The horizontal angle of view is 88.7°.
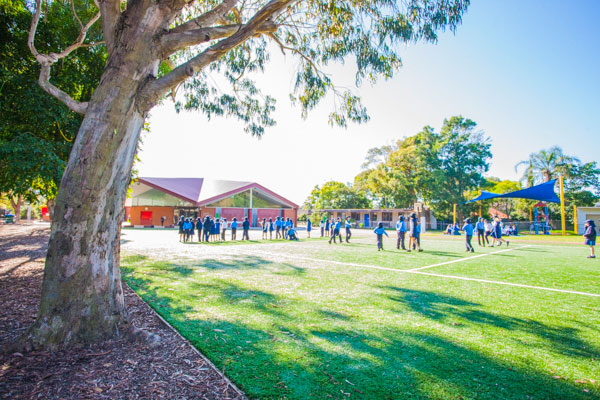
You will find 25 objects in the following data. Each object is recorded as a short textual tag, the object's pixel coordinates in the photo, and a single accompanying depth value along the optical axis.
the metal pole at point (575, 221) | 31.00
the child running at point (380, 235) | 14.28
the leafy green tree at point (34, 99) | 7.32
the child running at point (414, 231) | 13.51
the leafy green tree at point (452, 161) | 43.78
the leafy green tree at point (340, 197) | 54.56
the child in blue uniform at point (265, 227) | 23.11
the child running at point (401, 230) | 14.26
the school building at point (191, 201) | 39.75
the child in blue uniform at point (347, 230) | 19.64
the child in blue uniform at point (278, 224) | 23.25
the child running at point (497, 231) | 17.67
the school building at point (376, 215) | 43.69
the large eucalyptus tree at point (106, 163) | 3.31
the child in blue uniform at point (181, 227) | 18.77
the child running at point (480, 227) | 17.28
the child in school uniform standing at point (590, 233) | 12.25
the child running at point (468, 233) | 14.23
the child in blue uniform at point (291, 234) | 21.49
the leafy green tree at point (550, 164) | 38.47
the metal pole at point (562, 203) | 26.92
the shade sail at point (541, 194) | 25.35
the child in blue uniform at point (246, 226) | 21.10
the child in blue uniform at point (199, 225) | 19.22
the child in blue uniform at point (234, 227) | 20.64
